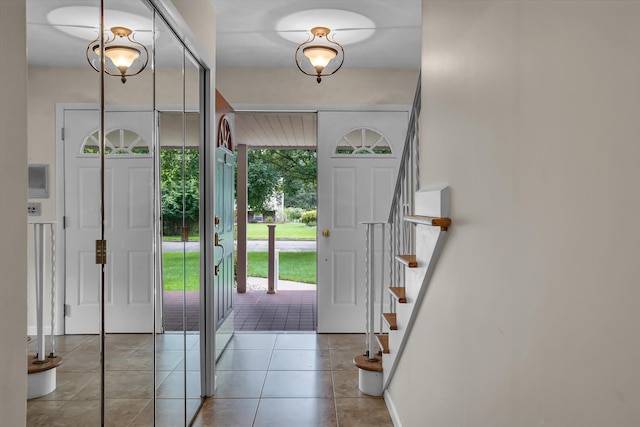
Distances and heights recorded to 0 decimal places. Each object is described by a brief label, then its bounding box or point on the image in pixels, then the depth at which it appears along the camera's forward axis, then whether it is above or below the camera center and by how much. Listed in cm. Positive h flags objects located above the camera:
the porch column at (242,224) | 672 -20
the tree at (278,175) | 1269 +100
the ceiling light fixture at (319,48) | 339 +123
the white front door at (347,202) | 445 +8
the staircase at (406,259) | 174 -24
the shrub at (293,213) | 1321 -8
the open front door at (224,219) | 383 -8
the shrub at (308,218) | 1341 -23
